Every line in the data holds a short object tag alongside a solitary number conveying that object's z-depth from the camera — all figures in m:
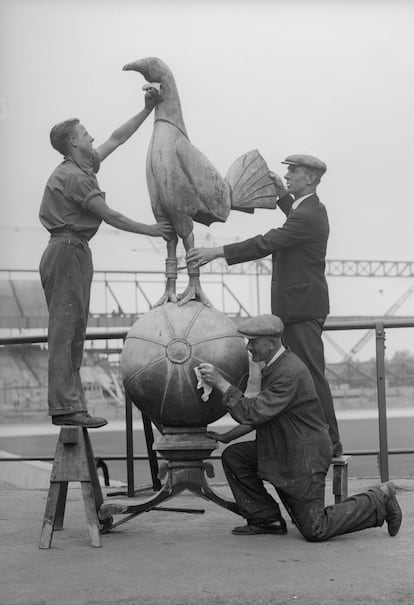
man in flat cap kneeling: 4.66
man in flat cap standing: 5.32
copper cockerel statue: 5.25
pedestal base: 4.97
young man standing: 4.89
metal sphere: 4.86
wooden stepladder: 4.78
